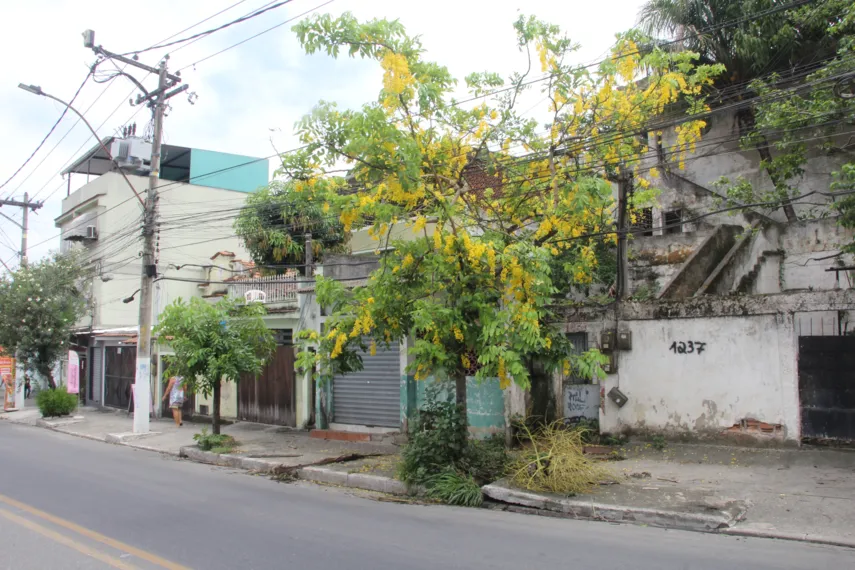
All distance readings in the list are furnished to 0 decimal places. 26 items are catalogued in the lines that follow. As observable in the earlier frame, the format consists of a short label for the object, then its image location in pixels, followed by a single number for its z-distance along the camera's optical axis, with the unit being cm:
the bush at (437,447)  942
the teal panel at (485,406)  1298
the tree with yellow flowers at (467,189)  862
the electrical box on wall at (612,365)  1212
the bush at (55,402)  2080
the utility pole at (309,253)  1877
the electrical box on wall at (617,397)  1194
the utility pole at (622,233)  1210
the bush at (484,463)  945
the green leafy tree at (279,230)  2031
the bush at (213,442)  1371
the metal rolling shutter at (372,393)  1494
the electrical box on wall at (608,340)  1214
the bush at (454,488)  874
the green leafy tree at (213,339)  1359
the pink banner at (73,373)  2127
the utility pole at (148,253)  1656
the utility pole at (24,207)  2909
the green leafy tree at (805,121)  1241
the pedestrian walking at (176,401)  1855
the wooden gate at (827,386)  1003
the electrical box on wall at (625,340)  1198
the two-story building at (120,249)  2514
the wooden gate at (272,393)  1692
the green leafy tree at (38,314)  2119
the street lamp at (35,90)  1546
